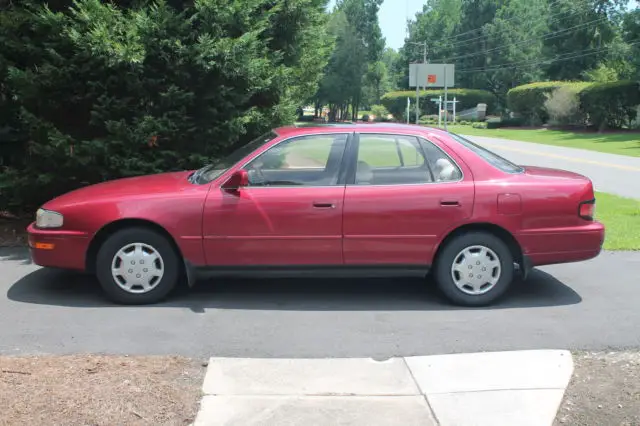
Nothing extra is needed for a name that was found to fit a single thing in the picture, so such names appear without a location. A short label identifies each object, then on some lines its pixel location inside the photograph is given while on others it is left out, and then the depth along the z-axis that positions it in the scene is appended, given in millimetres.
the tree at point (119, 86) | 7918
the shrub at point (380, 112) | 86000
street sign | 26573
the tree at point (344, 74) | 61438
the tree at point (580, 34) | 61562
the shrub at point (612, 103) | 41719
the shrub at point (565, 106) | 45844
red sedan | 5598
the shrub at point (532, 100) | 51281
